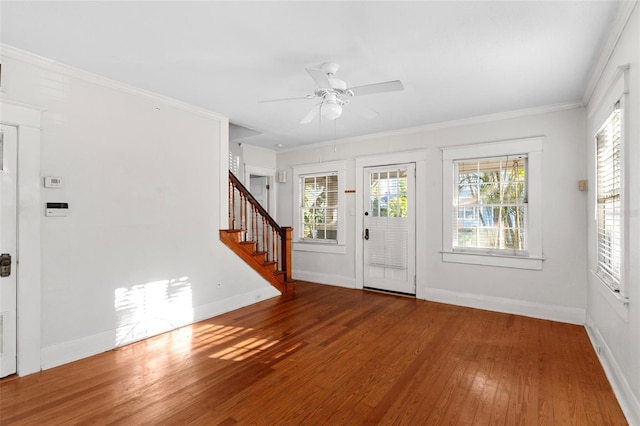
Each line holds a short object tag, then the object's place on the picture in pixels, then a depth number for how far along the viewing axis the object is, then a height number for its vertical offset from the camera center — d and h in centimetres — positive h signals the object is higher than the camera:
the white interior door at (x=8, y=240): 268 -24
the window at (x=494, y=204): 423 +14
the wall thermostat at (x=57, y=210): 291 +1
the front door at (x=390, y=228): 525 -25
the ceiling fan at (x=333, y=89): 265 +108
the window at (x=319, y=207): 601 +12
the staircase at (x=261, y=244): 474 -51
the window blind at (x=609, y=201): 260 +13
